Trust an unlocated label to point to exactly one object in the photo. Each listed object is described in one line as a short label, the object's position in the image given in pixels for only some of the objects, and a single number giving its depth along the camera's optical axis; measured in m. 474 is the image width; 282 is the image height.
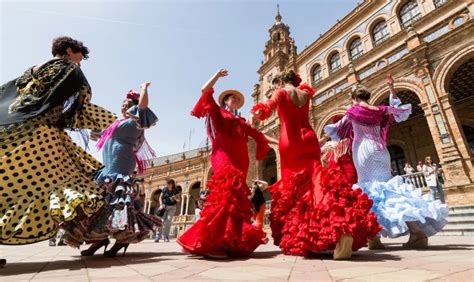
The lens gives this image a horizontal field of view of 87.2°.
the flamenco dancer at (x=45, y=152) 2.15
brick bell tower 21.14
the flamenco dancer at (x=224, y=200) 2.57
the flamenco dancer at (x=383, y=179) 2.81
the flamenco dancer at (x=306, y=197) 2.19
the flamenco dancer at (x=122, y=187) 2.77
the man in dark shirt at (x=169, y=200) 7.58
